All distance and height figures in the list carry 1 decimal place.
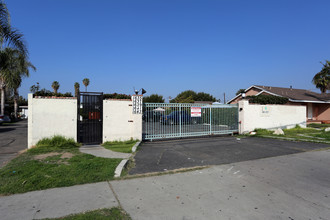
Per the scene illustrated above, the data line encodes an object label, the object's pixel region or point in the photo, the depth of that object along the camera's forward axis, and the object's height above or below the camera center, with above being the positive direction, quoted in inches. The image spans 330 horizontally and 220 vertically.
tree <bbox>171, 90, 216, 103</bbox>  2539.4 +202.8
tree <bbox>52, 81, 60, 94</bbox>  2079.2 +272.3
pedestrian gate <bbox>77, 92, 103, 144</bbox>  356.8 -13.5
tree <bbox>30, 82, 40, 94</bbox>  1874.6 +219.4
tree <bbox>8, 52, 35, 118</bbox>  437.6 +133.2
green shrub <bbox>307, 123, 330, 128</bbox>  824.7 -61.9
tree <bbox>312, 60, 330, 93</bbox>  942.1 +162.3
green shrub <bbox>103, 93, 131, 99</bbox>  381.7 +29.1
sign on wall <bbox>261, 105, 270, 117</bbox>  586.2 -1.7
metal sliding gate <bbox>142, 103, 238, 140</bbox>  431.2 -22.4
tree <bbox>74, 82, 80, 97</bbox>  2245.3 +283.4
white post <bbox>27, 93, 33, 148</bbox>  325.1 -13.9
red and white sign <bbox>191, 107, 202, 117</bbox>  474.0 -2.4
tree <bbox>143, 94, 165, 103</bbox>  1986.5 +130.9
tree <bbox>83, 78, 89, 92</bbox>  2340.1 +354.1
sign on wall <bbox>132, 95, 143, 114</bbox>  388.8 +13.1
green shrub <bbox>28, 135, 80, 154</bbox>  322.0 -56.2
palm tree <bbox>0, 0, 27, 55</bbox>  291.6 +121.3
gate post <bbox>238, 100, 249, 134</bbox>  541.6 -9.9
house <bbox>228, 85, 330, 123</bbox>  919.5 +50.9
